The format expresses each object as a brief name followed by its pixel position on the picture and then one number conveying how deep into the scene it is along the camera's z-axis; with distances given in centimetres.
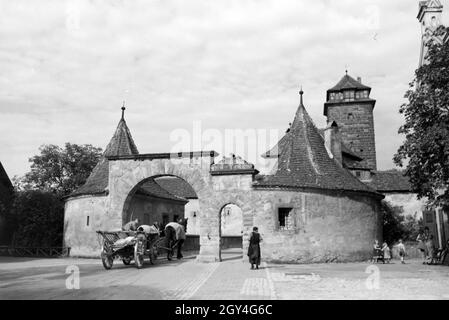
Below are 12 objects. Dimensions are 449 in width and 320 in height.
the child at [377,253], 1978
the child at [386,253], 1988
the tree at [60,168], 3431
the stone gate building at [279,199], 1906
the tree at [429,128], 1563
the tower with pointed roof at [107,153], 2298
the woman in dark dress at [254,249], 1556
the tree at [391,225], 3030
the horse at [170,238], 1975
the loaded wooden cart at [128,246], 1496
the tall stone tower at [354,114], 4609
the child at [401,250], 2020
